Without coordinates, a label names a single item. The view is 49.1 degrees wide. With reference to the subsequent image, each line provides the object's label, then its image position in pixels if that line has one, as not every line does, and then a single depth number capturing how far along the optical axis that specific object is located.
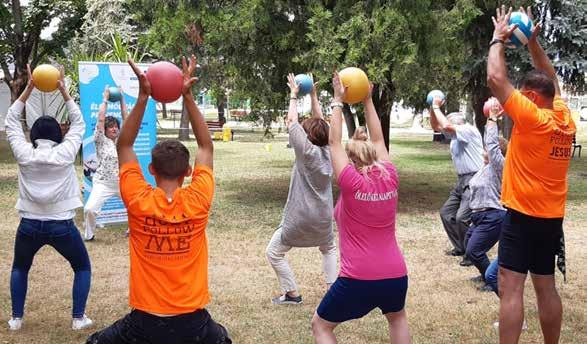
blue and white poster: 10.20
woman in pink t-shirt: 3.83
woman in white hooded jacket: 5.12
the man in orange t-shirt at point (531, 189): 4.14
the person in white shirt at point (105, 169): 9.00
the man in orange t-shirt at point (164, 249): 3.30
